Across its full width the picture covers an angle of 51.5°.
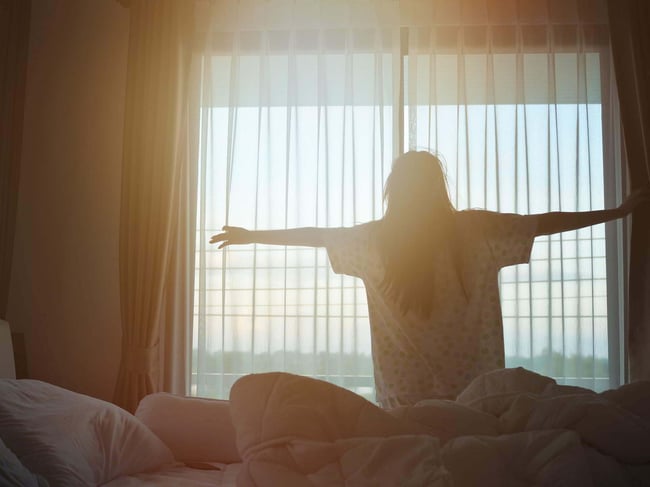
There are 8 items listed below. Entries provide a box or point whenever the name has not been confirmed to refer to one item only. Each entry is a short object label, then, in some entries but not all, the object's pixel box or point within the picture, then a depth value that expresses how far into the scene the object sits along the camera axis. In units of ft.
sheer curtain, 10.81
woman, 6.98
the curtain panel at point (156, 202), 10.77
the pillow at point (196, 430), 6.20
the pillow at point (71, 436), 4.69
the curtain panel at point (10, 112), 11.06
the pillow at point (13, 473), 3.95
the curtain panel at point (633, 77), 10.43
